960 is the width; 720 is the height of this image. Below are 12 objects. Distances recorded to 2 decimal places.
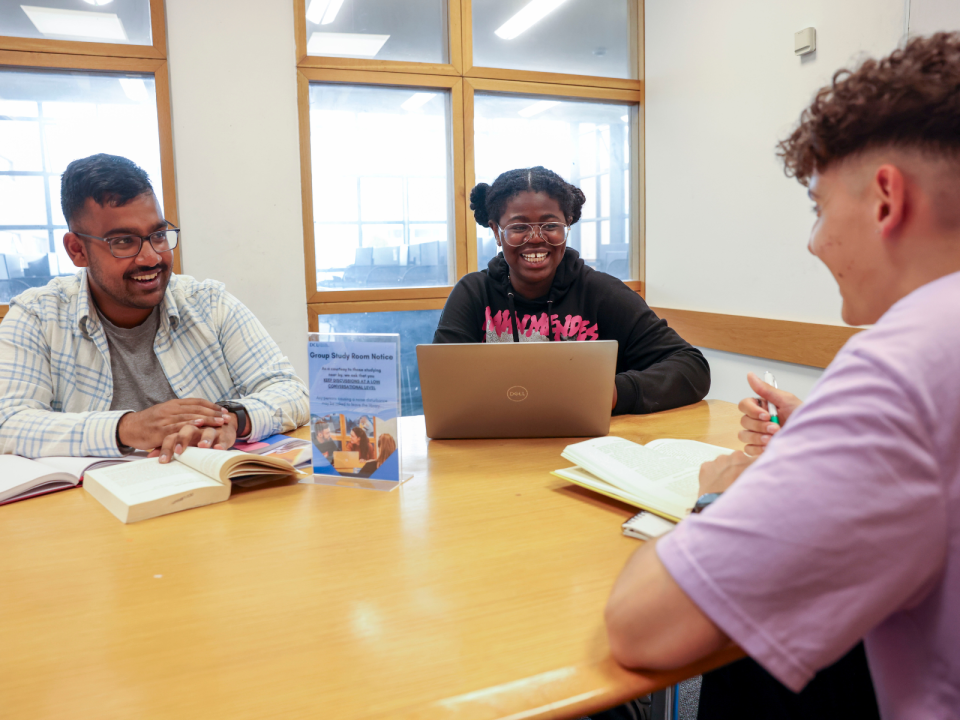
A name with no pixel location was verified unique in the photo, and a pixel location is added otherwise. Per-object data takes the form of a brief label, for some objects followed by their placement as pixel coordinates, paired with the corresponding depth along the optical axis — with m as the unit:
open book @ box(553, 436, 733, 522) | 0.98
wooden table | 0.60
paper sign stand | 1.14
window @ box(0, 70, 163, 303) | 3.01
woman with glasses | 1.96
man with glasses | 1.51
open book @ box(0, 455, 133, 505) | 1.16
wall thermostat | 2.71
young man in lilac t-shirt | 0.50
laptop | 1.32
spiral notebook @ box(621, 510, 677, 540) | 0.90
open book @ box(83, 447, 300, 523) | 1.06
